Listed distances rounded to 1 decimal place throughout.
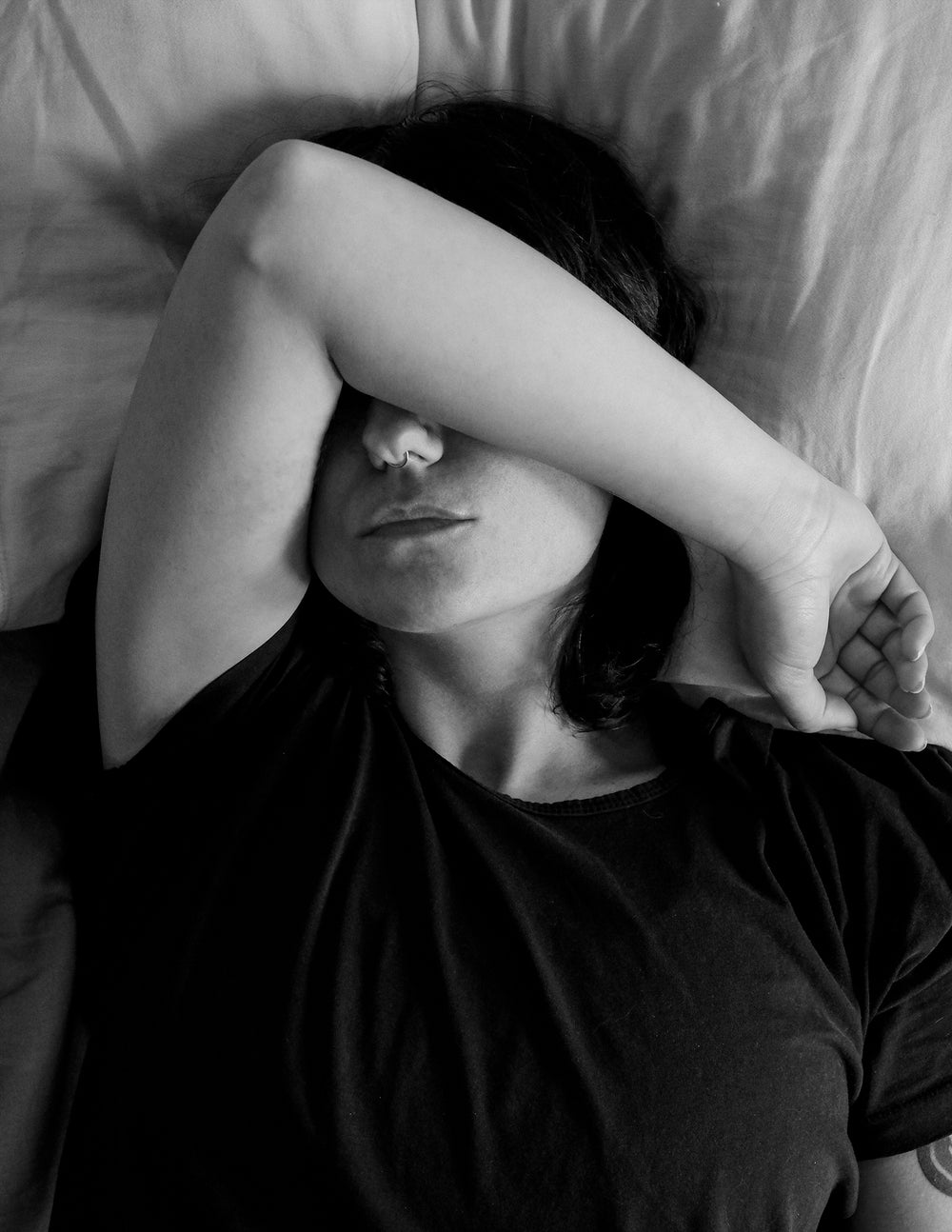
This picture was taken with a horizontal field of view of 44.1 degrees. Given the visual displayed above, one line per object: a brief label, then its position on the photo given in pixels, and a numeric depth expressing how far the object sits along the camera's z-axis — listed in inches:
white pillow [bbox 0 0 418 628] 36.6
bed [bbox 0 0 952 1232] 37.0
